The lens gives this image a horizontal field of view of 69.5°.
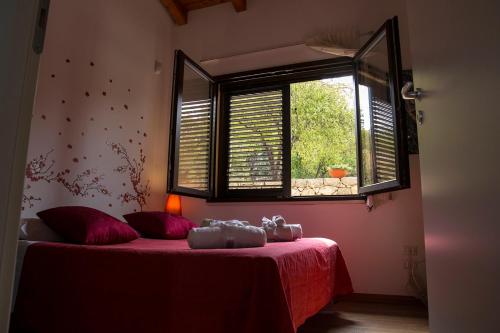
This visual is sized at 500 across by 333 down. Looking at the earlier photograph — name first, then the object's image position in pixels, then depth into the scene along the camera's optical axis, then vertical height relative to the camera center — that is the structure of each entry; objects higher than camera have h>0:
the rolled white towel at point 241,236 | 1.68 -0.11
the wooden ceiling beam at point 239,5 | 3.77 +2.18
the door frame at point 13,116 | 0.51 +0.14
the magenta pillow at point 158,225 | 2.65 -0.10
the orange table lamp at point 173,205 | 3.62 +0.06
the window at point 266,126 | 2.71 +0.80
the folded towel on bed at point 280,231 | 2.24 -0.11
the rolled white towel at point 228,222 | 1.81 -0.05
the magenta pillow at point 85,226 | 2.02 -0.09
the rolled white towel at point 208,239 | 1.67 -0.12
